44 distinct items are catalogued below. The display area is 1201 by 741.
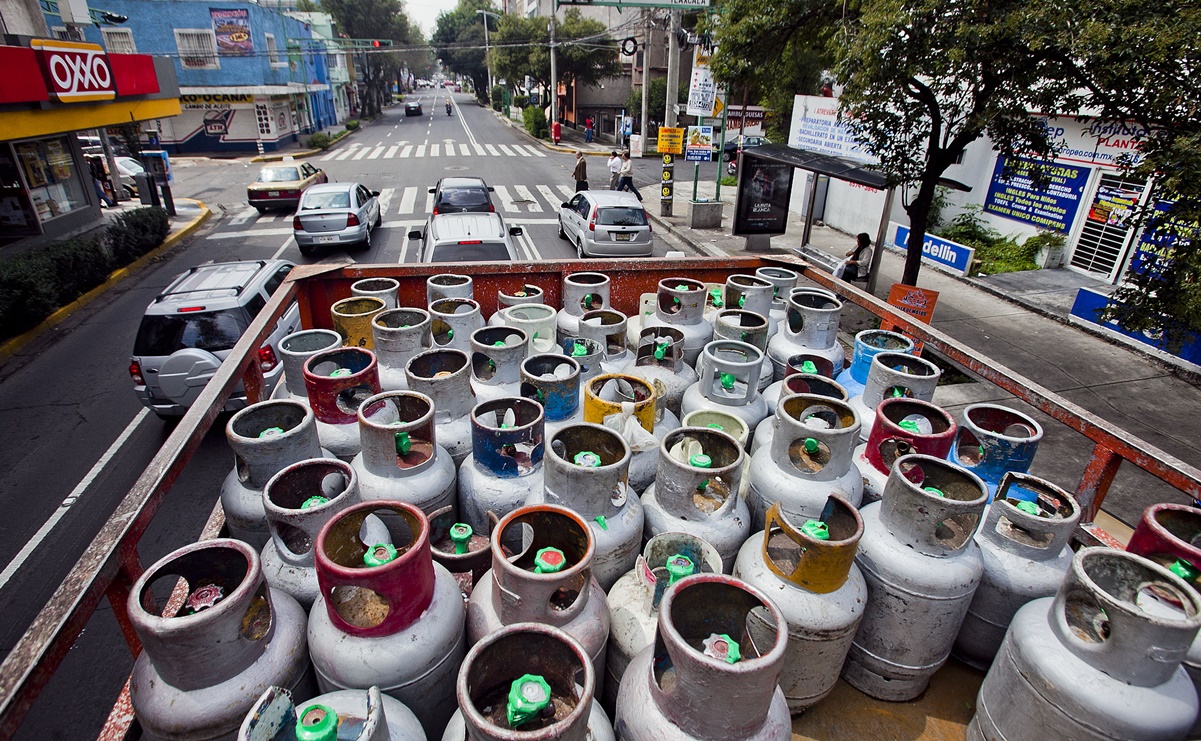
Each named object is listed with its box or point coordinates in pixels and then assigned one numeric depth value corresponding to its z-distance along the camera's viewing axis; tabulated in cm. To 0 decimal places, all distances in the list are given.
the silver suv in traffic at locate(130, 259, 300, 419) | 740
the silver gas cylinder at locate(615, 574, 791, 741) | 237
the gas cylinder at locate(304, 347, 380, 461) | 443
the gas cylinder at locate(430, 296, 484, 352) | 570
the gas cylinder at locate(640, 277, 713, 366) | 591
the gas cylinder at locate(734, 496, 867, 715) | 313
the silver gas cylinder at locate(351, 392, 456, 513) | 379
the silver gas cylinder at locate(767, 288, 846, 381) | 571
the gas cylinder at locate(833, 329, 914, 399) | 531
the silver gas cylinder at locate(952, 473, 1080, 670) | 338
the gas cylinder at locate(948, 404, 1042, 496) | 391
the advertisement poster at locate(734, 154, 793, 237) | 1551
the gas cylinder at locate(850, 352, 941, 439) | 452
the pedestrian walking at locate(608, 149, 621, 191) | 2235
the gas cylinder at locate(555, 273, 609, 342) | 625
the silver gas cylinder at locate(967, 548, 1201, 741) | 258
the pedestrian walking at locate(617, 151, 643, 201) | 2034
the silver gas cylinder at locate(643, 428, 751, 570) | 360
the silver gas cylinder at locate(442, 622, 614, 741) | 228
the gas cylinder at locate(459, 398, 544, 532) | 391
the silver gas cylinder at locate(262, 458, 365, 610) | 313
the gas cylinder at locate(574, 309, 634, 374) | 552
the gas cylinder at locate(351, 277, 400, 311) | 616
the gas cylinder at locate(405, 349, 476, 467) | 446
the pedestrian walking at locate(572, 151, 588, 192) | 2098
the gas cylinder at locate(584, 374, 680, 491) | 419
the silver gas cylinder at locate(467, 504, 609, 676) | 276
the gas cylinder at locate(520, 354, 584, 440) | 441
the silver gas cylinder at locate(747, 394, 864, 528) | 377
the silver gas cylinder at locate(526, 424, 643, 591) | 336
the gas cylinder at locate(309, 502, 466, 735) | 271
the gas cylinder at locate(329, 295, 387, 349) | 582
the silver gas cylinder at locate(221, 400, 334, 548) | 366
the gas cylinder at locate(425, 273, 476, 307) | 623
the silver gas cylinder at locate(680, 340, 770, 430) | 482
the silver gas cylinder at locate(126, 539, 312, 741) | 245
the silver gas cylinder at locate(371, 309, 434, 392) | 520
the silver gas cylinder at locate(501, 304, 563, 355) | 564
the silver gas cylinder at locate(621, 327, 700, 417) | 527
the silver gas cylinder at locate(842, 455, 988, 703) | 332
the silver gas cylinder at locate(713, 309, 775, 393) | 562
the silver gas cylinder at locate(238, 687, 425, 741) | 216
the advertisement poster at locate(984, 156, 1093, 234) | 1287
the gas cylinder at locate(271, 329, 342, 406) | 495
